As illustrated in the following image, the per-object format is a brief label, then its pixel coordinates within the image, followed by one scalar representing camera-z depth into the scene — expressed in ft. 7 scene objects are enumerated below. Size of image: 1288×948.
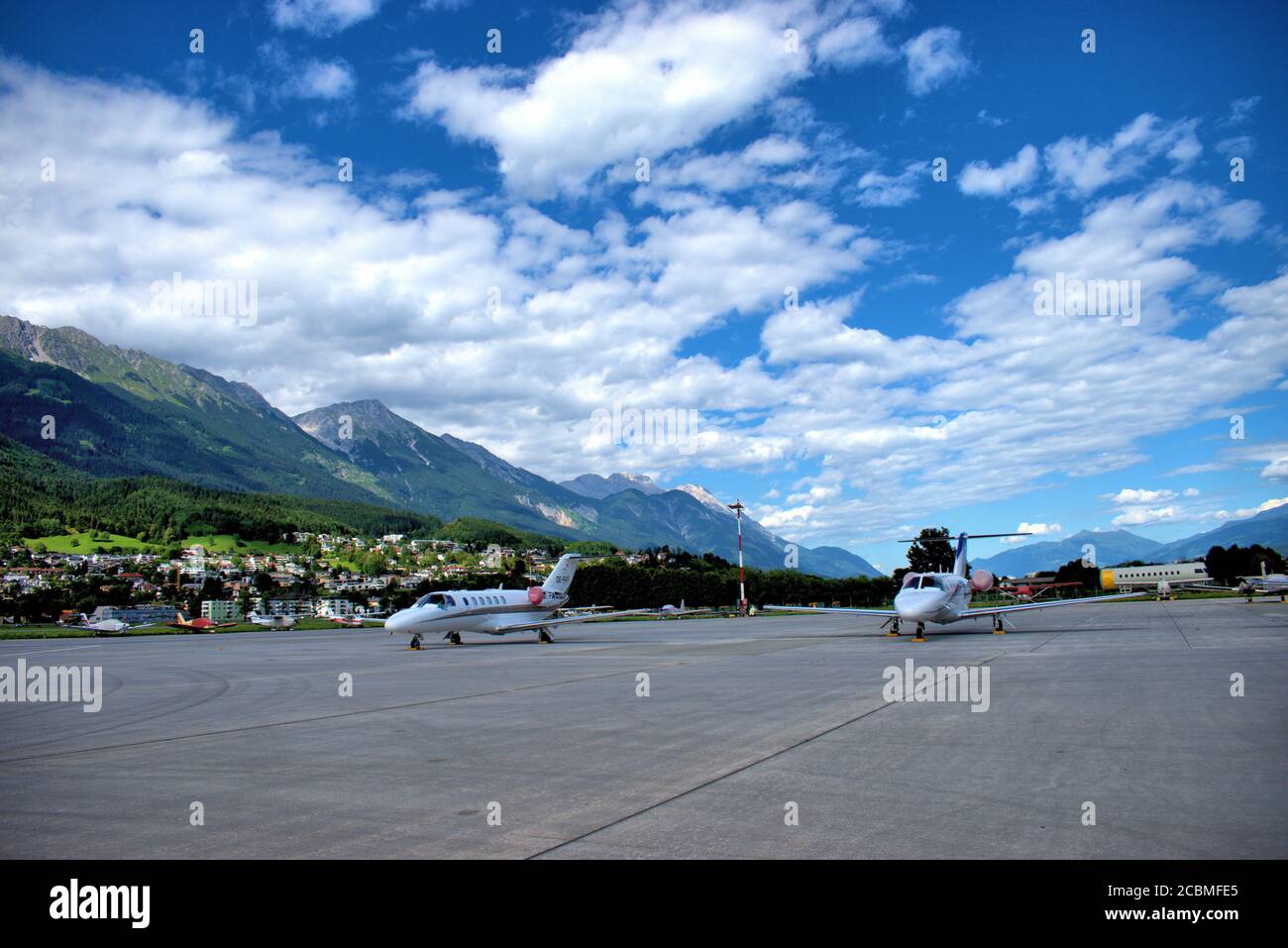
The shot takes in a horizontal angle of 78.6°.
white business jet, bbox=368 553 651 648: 105.60
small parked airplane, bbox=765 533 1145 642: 90.43
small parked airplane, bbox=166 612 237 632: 220.37
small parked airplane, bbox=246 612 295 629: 264.93
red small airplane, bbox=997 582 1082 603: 317.93
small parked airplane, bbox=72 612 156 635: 199.11
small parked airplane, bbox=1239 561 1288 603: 202.10
